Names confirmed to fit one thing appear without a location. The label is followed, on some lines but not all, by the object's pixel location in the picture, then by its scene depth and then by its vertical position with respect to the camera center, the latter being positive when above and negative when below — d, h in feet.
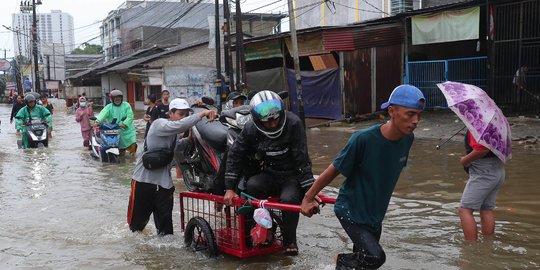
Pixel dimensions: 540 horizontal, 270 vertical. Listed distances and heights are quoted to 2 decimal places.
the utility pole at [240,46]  66.95 +6.85
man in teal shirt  11.07 -1.68
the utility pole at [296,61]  56.34 +3.98
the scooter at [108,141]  38.63 -2.85
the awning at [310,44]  63.46 +6.70
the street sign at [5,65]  189.42 +14.61
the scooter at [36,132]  46.01 -2.41
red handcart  15.43 -4.04
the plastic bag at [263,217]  13.51 -3.00
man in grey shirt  17.95 -2.76
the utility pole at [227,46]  70.18 +7.27
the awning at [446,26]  53.72 +7.24
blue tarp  63.27 +0.61
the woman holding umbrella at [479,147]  15.19 -1.51
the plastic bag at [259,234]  14.56 -3.67
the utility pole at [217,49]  74.23 +7.20
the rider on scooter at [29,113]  45.44 -0.68
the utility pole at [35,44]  132.32 +15.23
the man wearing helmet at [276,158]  14.93 -1.68
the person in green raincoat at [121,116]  37.76 -0.96
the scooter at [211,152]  16.49 -1.71
